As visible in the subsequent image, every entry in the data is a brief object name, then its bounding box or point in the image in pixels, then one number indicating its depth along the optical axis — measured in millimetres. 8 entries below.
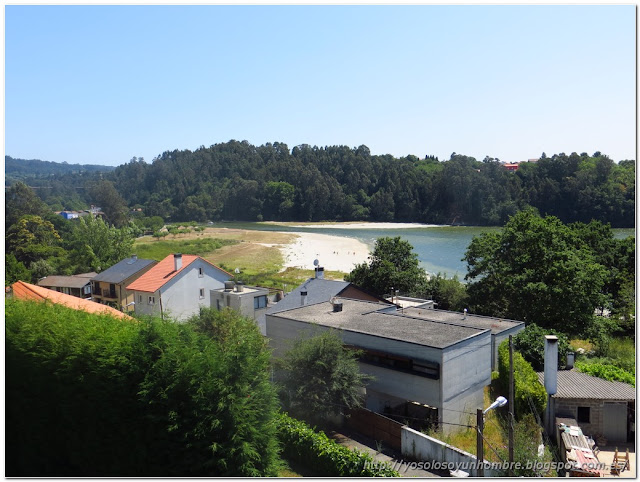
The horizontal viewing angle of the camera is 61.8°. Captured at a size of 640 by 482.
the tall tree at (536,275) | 27938
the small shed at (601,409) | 17203
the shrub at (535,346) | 22219
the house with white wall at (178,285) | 32875
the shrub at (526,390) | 17406
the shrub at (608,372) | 18891
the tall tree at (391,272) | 37062
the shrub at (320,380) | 17797
